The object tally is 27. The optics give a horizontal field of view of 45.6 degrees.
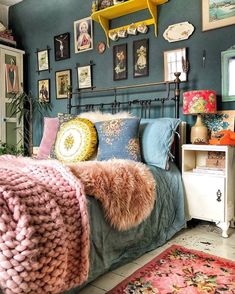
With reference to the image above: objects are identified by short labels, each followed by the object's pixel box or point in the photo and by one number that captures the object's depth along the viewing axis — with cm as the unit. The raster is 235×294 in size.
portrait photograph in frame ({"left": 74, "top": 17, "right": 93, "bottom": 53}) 320
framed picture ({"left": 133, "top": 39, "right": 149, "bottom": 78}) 279
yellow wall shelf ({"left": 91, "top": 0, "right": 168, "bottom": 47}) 264
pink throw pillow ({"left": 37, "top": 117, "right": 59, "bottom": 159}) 250
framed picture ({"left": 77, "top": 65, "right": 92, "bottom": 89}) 324
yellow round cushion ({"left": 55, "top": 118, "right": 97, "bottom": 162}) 219
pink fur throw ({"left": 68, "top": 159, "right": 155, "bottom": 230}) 138
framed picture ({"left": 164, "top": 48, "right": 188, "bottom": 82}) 255
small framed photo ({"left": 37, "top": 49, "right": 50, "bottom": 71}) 365
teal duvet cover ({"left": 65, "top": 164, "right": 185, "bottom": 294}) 138
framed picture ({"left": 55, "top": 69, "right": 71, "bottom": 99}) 344
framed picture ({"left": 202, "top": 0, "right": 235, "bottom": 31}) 231
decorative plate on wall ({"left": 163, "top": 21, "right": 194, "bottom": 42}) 253
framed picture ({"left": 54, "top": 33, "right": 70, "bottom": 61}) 342
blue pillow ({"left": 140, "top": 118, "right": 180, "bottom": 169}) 209
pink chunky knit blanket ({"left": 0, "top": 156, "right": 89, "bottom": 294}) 86
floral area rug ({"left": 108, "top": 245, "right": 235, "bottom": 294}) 137
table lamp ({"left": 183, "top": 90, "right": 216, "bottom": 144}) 219
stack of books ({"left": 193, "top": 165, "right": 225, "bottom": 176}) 211
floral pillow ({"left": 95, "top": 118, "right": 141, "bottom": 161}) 206
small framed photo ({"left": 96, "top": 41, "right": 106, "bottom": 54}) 309
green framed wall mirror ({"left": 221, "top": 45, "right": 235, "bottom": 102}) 230
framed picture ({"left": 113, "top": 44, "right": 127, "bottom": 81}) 294
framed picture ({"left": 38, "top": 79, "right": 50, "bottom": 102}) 367
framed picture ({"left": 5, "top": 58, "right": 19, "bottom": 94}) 367
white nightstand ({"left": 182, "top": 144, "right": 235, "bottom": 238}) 205
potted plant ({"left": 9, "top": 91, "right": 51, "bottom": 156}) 363
